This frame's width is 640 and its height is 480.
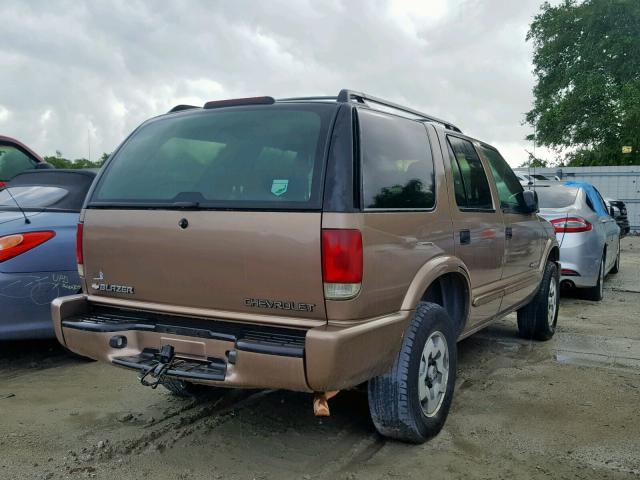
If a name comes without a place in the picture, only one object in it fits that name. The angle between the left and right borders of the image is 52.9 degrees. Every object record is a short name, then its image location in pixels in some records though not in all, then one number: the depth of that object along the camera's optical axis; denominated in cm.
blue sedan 468
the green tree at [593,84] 3048
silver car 760
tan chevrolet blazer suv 289
